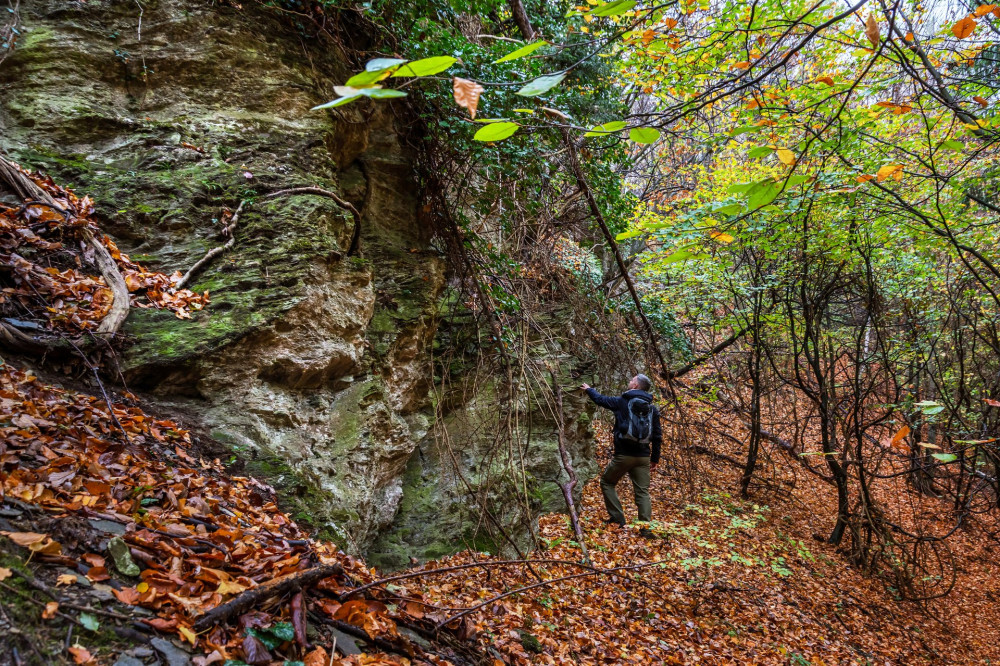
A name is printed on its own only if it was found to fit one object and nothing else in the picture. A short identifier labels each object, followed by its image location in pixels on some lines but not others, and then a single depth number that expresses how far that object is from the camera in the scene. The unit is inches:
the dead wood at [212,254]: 153.6
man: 266.0
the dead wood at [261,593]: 72.4
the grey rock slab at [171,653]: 66.0
